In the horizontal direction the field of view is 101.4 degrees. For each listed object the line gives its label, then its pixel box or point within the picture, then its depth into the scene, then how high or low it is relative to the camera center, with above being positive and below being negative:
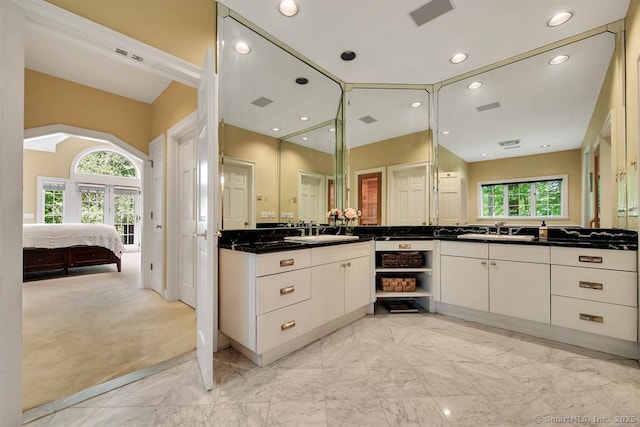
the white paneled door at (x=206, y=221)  1.52 -0.04
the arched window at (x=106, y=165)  7.17 +1.42
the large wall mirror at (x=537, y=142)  2.27 +0.72
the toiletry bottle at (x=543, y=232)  2.48 -0.18
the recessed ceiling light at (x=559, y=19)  2.10 +1.60
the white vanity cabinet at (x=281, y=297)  1.72 -0.62
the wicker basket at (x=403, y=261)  2.81 -0.51
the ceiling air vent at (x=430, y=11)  2.01 +1.61
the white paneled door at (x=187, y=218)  3.02 -0.05
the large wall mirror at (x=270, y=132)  2.16 +0.81
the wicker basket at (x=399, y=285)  2.82 -0.77
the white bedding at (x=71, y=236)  4.19 -0.38
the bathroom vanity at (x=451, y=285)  1.80 -0.58
